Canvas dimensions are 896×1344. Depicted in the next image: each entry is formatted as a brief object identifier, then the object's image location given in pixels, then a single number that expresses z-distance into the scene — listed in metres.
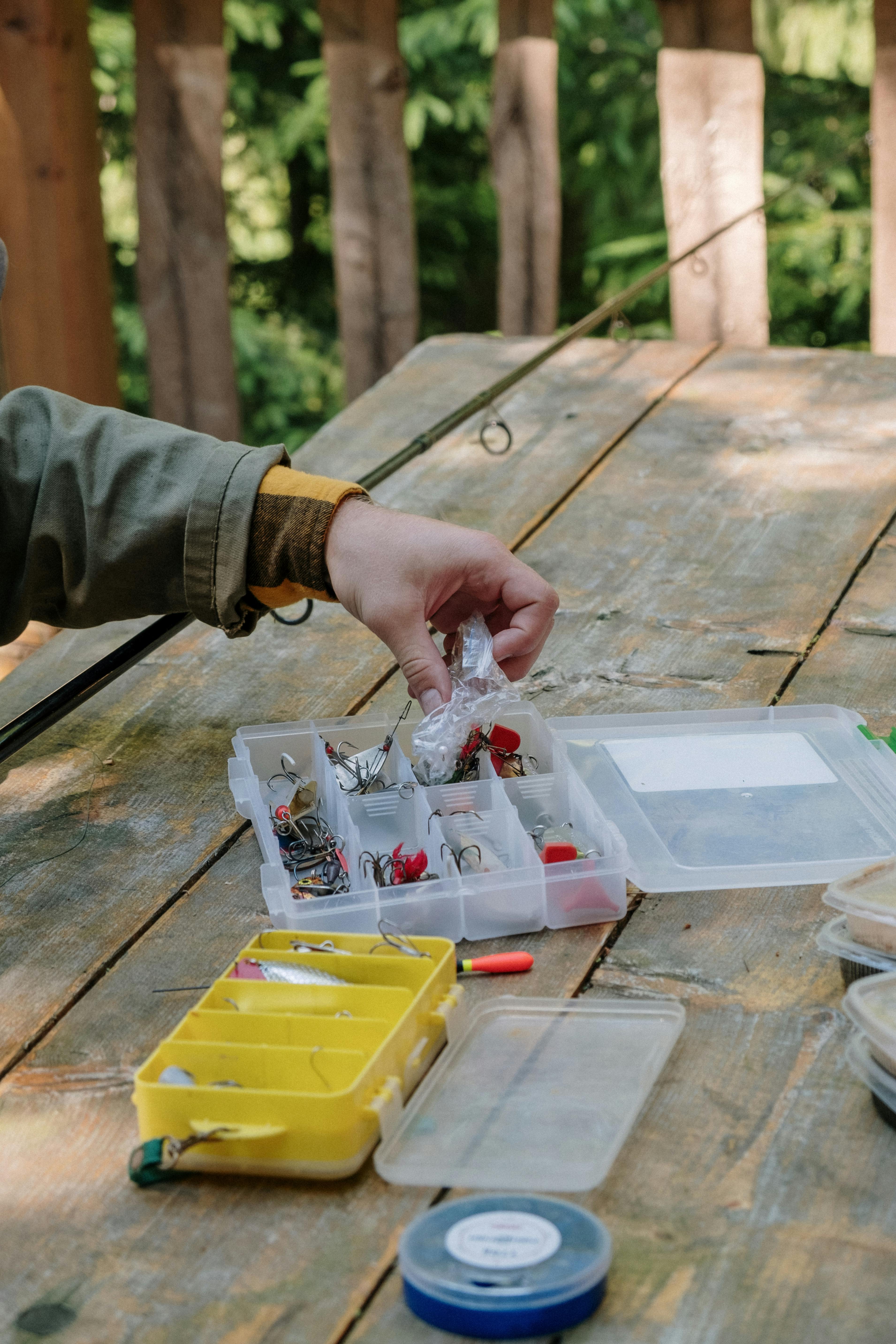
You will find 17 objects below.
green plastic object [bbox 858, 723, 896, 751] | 1.96
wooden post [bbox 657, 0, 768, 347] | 3.85
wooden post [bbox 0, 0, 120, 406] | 3.59
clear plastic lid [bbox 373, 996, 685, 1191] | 1.59
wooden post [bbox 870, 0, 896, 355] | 3.85
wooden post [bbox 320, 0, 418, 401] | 3.98
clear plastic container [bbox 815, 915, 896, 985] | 1.72
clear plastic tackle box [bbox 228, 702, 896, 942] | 1.80
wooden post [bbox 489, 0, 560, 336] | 4.09
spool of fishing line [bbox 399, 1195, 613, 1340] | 1.51
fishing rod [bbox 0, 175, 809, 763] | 1.97
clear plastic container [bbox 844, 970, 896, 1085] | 1.62
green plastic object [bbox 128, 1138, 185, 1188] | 1.60
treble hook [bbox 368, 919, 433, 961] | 1.73
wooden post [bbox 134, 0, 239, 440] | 3.93
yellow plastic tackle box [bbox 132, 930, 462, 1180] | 1.60
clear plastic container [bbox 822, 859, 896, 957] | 1.71
